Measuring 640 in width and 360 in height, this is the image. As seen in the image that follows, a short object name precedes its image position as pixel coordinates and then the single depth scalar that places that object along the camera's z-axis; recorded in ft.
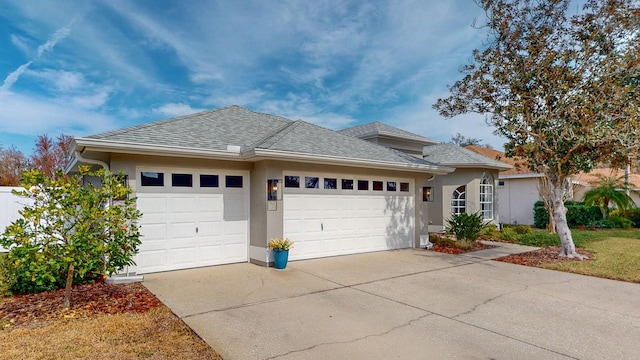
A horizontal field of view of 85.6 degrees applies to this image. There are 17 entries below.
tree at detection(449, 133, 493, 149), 149.69
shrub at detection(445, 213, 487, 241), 37.19
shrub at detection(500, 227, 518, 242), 44.06
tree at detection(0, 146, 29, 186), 74.69
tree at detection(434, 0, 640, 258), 27.78
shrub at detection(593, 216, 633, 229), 56.34
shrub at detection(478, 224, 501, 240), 45.06
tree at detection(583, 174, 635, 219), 58.85
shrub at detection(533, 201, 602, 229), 58.13
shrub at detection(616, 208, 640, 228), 59.06
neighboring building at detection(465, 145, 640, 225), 65.00
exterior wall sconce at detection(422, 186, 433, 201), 38.42
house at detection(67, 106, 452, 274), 23.84
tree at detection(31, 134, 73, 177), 73.46
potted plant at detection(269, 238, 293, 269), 25.76
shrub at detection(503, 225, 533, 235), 50.05
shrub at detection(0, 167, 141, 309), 15.69
